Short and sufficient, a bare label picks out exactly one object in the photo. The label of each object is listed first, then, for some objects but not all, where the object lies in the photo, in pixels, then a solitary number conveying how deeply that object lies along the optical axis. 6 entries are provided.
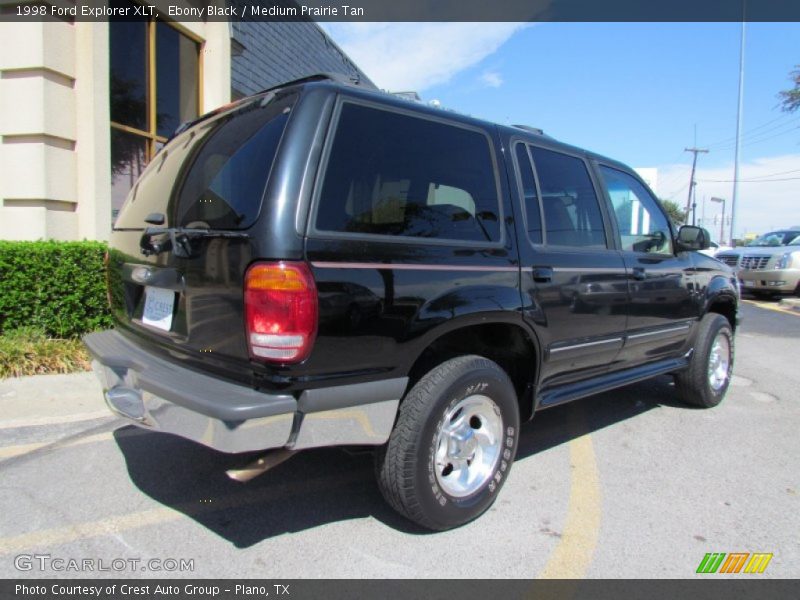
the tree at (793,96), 25.19
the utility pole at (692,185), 51.44
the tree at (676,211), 59.95
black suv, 2.22
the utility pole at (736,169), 25.07
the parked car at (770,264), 13.59
